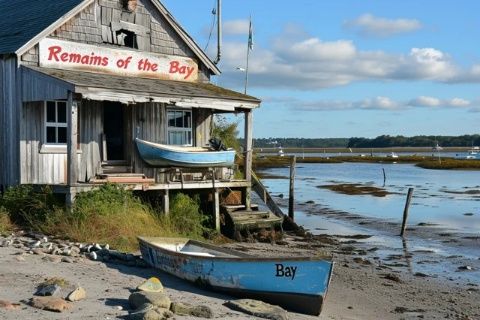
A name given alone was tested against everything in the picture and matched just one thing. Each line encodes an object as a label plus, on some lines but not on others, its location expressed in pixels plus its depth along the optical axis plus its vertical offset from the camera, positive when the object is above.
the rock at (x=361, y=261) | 19.20 -3.39
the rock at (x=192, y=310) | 10.00 -2.50
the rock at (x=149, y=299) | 9.98 -2.34
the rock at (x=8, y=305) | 9.34 -2.26
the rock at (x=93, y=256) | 13.60 -2.28
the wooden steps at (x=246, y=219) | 20.14 -2.34
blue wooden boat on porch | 19.06 -0.37
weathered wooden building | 17.45 +1.22
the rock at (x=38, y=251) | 13.40 -2.16
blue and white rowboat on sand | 11.28 -2.32
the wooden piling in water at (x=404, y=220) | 26.46 -3.04
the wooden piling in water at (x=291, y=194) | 26.08 -2.02
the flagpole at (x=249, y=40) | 33.04 +4.99
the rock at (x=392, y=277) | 16.81 -3.38
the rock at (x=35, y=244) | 14.04 -2.14
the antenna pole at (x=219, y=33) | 27.55 +4.53
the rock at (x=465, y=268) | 19.08 -3.55
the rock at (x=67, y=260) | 12.95 -2.25
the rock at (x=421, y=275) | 17.82 -3.49
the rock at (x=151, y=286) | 11.03 -2.36
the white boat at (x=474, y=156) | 112.79 -2.41
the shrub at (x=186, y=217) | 18.70 -2.11
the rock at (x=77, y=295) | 10.09 -2.29
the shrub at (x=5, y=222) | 16.05 -1.94
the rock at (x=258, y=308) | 10.63 -2.67
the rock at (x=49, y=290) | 10.20 -2.24
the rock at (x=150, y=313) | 9.27 -2.38
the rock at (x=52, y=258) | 12.86 -2.22
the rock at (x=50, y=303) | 9.48 -2.28
